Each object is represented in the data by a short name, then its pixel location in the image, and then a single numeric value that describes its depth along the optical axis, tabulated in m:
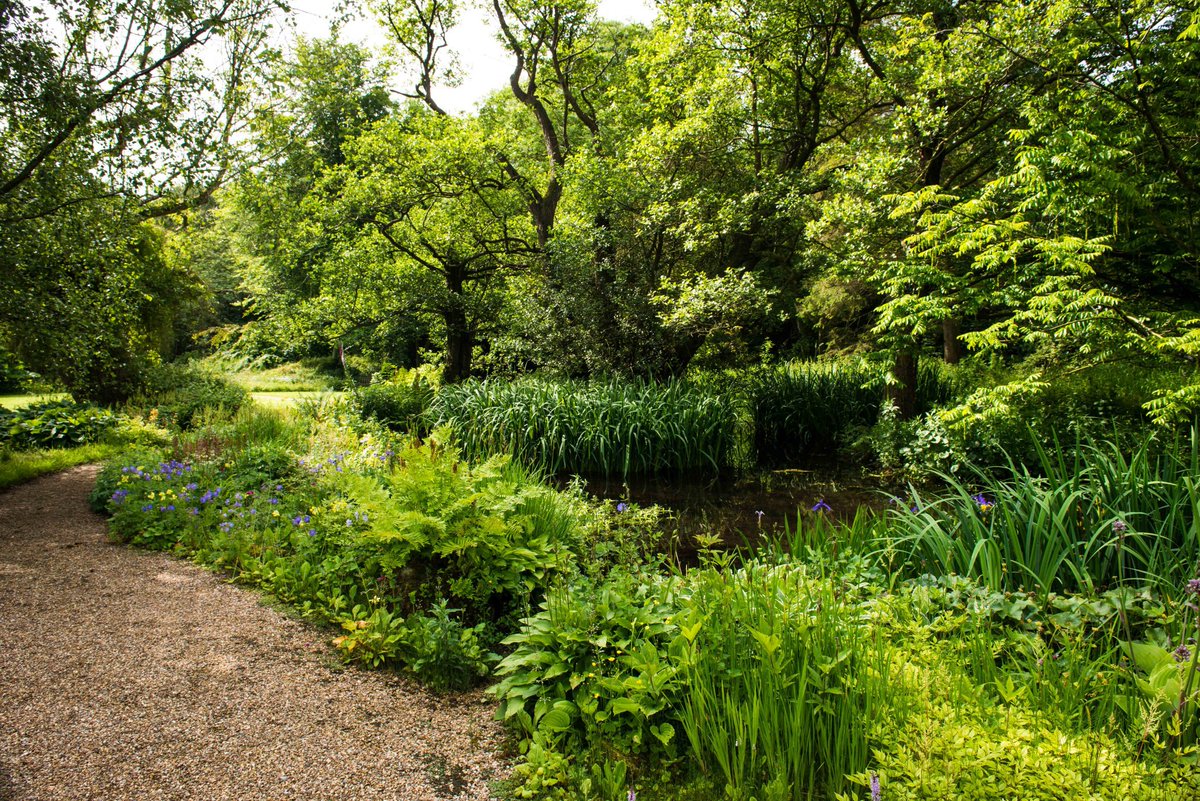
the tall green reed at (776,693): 1.81
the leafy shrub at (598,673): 2.10
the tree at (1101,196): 4.83
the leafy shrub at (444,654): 2.74
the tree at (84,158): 5.56
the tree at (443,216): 10.70
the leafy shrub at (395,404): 9.40
